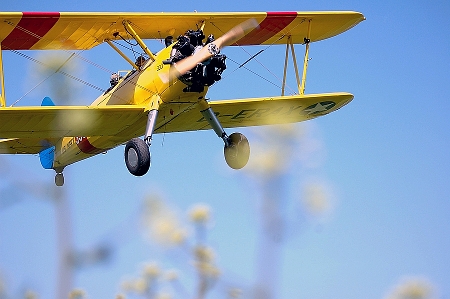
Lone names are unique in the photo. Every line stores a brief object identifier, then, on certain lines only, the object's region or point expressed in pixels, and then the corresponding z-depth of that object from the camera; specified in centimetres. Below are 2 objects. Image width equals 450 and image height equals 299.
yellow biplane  2233
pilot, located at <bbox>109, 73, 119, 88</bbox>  2561
